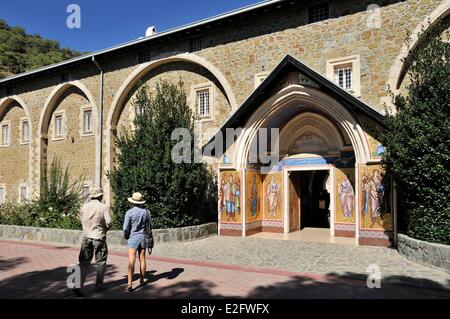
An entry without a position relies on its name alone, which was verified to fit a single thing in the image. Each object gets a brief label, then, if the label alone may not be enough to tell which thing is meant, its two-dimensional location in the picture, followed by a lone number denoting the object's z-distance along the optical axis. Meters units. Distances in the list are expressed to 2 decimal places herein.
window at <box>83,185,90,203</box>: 18.58
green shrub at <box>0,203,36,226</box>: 13.87
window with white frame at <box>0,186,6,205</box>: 22.77
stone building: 10.60
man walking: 6.14
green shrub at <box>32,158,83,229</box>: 13.30
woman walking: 6.26
